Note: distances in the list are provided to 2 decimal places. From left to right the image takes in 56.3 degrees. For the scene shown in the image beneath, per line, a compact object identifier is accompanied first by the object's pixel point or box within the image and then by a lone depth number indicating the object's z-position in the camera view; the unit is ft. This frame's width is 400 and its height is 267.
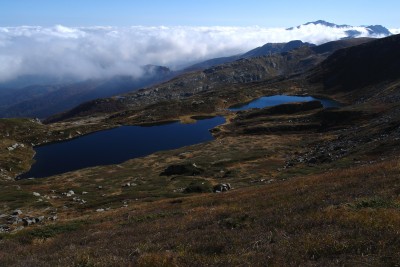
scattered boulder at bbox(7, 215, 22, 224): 160.78
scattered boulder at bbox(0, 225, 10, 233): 139.54
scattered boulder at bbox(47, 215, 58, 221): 167.24
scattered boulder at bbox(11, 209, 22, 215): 183.66
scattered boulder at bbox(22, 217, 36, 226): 157.17
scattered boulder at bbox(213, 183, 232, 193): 188.98
